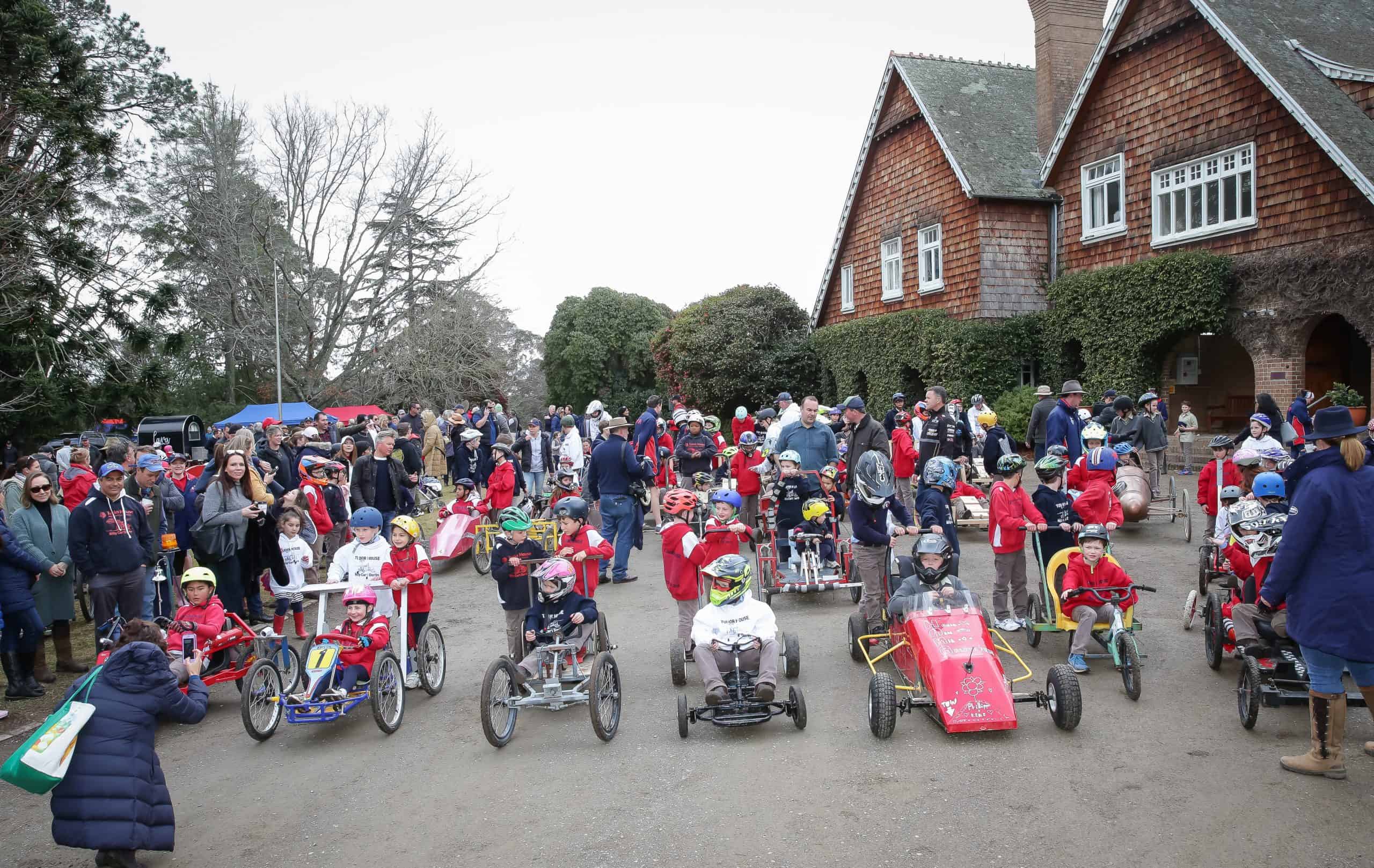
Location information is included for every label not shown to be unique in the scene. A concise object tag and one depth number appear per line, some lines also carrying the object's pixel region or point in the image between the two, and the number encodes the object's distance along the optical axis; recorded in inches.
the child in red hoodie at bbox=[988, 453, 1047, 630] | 336.5
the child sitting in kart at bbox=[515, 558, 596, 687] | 286.2
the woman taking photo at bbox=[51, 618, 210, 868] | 189.3
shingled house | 673.0
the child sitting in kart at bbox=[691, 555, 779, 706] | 265.6
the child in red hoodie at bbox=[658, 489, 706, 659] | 310.7
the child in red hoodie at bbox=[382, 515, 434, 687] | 308.5
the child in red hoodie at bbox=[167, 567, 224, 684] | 281.0
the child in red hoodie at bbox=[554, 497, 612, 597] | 308.7
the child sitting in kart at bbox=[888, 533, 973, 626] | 284.7
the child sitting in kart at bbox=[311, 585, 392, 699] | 279.9
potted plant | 637.4
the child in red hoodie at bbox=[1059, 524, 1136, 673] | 297.3
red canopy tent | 1237.1
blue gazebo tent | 1161.4
